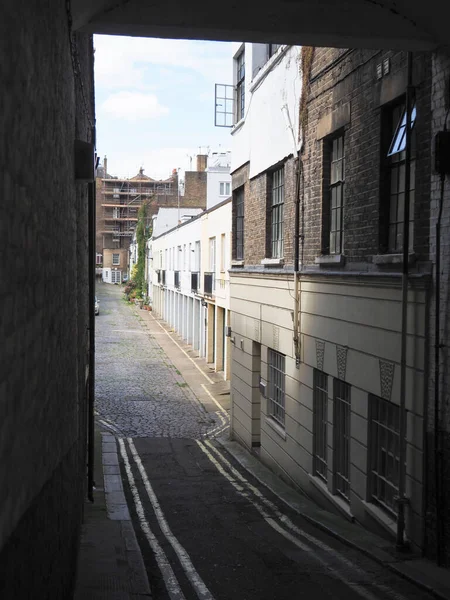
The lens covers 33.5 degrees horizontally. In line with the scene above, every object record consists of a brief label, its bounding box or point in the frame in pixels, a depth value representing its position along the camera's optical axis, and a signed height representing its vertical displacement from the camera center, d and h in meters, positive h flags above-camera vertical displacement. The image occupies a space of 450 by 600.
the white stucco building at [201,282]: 28.77 -1.01
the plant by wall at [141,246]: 70.62 +1.40
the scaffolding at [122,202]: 106.62 +8.37
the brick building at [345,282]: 8.57 -0.29
